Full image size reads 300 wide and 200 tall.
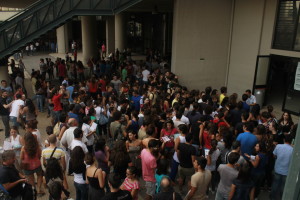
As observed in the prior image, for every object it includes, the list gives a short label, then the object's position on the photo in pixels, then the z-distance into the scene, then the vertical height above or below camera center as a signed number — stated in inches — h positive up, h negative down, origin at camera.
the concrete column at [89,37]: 860.6 -19.2
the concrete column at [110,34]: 1150.0 -10.9
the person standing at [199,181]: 189.6 -96.6
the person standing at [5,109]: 330.6 -91.8
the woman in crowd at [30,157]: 211.9 -95.7
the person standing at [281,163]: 214.2 -94.6
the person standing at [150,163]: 206.4 -93.1
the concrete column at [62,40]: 1136.6 -39.4
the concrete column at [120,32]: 1013.8 -1.5
